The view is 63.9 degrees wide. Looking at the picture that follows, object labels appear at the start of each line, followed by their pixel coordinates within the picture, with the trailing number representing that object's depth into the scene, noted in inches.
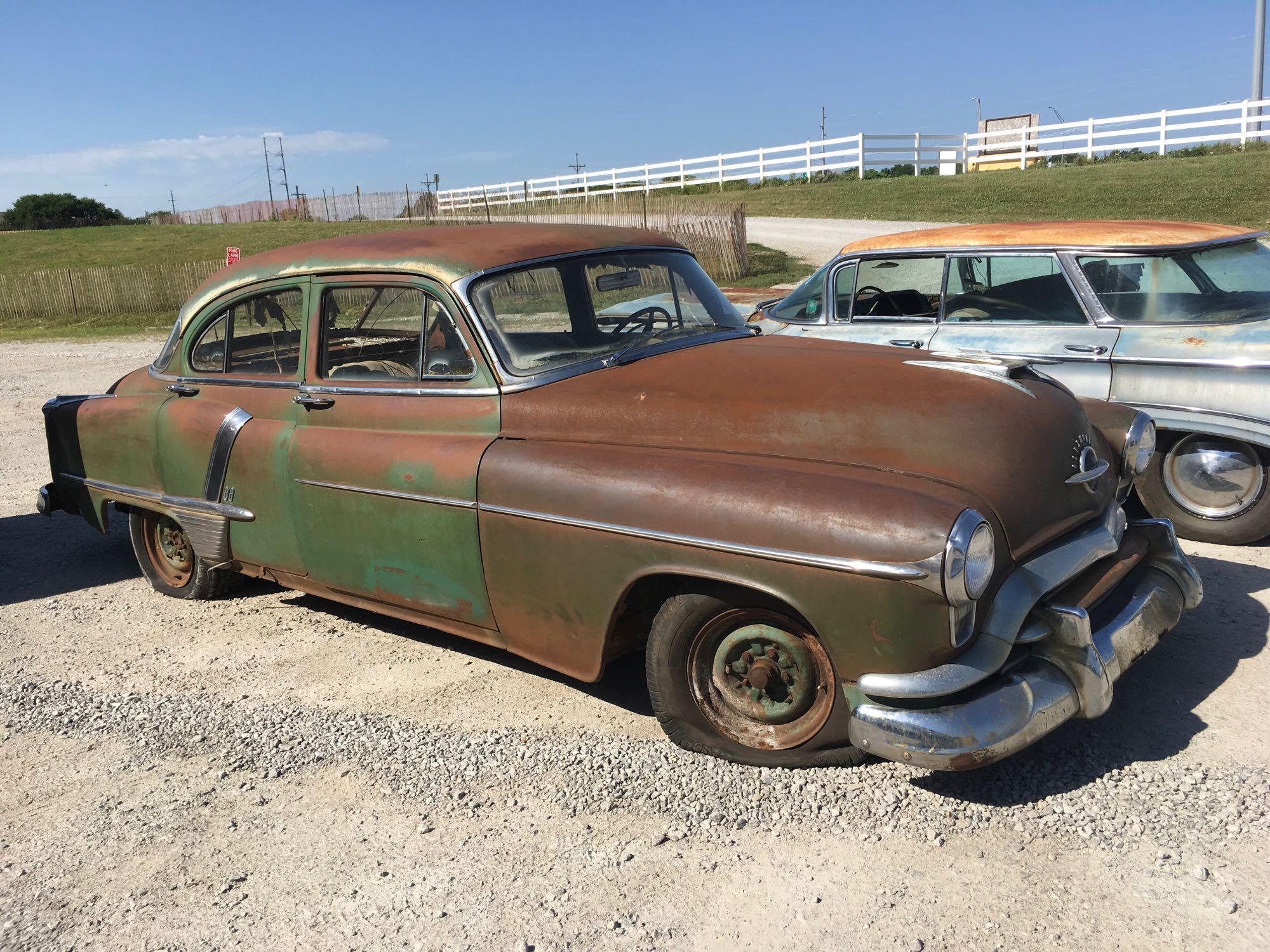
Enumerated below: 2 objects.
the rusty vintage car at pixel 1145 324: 202.1
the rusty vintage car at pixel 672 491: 112.2
